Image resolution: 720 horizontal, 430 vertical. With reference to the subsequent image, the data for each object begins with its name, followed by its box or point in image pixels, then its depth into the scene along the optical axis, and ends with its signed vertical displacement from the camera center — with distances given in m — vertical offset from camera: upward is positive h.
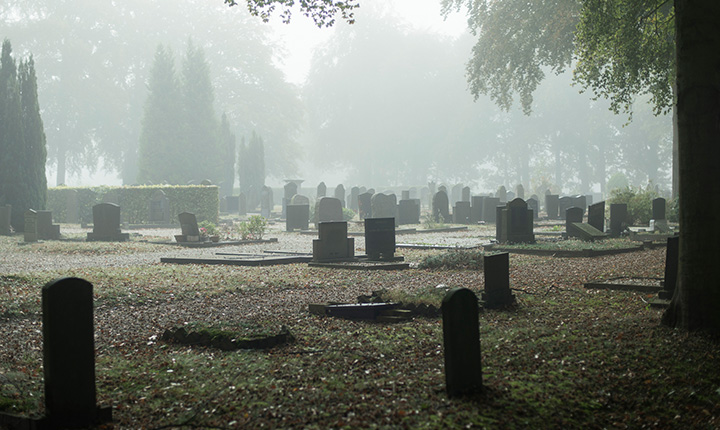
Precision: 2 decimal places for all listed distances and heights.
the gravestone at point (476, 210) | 30.36 +0.14
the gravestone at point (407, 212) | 29.70 +0.07
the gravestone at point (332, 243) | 14.19 -0.61
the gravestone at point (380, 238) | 14.38 -0.51
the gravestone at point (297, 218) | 27.00 -0.16
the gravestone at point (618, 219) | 19.56 -0.15
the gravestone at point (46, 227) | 22.33 -0.42
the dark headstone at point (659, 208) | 22.48 +0.18
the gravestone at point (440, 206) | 30.44 +0.34
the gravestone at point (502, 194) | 40.75 +1.17
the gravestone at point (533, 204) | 31.62 +0.44
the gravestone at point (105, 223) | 21.23 -0.28
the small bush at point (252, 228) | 21.33 -0.44
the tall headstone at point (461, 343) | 4.67 -0.89
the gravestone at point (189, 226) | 20.12 -0.35
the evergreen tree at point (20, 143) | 25.92 +2.73
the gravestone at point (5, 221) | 23.59 -0.24
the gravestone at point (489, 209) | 29.73 +0.20
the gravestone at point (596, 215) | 19.56 -0.04
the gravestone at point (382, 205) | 28.25 +0.36
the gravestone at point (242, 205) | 40.59 +0.52
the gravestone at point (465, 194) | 39.07 +1.12
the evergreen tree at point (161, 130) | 49.06 +6.09
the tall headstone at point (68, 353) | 4.21 -0.86
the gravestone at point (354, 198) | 42.00 +0.97
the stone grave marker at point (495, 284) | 8.22 -0.84
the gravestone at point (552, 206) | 33.50 +0.37
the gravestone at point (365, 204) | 31.33 +0.44
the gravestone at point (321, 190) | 42.81 +1.47
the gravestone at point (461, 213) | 29.98 +0.03
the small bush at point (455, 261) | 12.66 -0.88
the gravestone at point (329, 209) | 26.30 +0.18
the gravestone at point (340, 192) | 42.81 +1.35
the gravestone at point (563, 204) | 33.50 +0.47
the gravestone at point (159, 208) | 31.75 +0.27
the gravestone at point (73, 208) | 33.72 +0.29
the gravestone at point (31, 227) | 21.11 -0.40
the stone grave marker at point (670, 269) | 8.12 -0.66
